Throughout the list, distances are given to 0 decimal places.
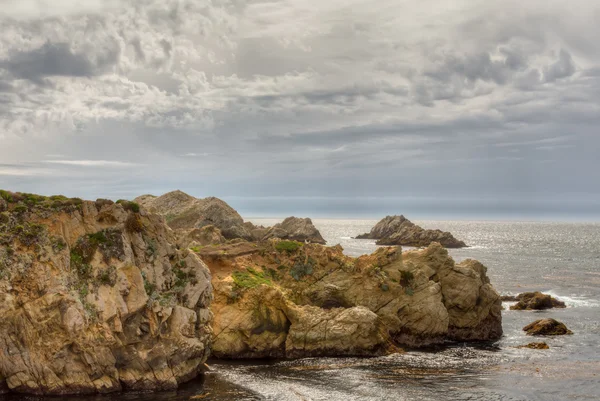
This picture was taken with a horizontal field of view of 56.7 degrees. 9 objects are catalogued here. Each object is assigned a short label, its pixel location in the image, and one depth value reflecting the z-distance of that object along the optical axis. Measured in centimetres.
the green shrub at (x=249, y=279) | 5073
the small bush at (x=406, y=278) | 5562
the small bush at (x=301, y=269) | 5678
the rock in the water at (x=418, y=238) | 18575
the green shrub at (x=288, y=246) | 5972
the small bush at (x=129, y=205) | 3997
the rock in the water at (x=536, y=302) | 7644
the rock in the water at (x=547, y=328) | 5909
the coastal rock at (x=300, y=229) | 17715
